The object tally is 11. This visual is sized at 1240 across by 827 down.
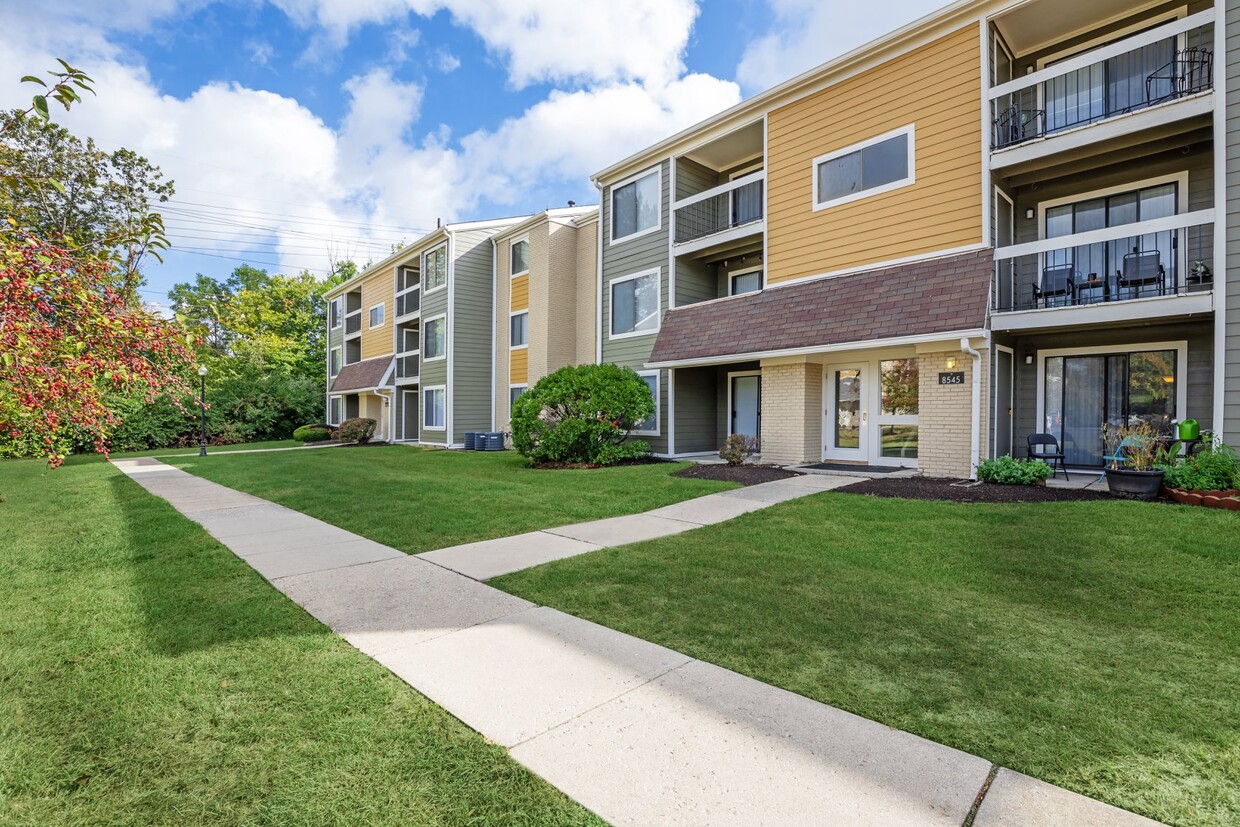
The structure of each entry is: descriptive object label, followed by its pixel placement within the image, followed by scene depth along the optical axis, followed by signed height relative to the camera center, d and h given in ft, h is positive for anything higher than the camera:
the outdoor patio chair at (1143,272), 30.78 +7.72
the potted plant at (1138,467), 25.25 -2.62
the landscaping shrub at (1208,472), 24.18 -2.59
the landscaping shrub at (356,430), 81.82 -3.01
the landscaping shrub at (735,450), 41.19 -2.89
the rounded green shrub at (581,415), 44.47 -0.41
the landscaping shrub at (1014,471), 28.73 -3.08
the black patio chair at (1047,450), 33.04 -2.47
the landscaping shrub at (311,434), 90.99 -4.07
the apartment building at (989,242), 29.78 +10.09
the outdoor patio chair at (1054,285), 33.12 +7.49
